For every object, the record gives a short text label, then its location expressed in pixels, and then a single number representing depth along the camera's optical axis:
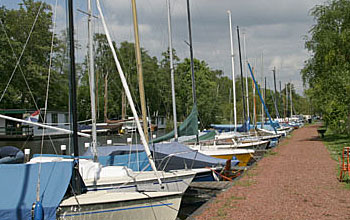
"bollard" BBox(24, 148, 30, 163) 15.03
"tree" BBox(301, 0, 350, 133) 29.03
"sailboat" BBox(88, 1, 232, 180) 15.27
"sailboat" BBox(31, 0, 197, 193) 11.44
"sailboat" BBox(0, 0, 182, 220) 9.08
